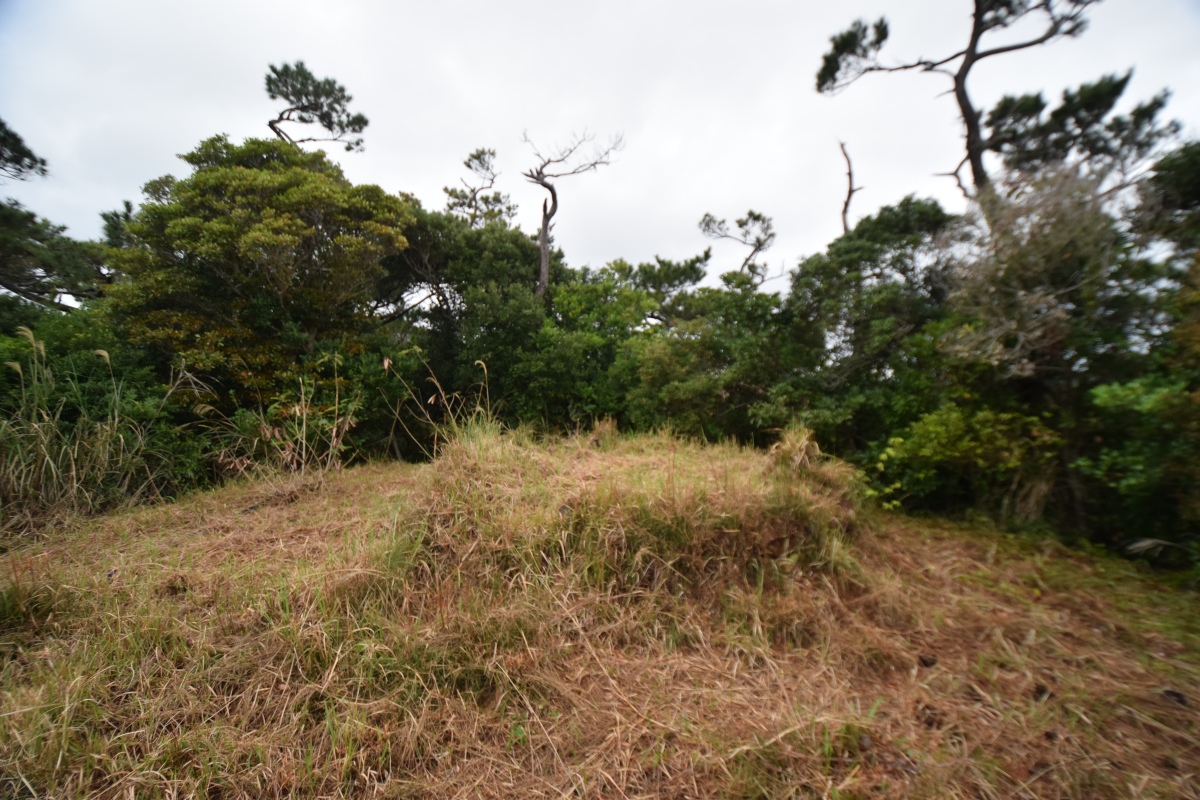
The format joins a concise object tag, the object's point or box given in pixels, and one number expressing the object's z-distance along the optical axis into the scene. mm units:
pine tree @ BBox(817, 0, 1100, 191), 5930
